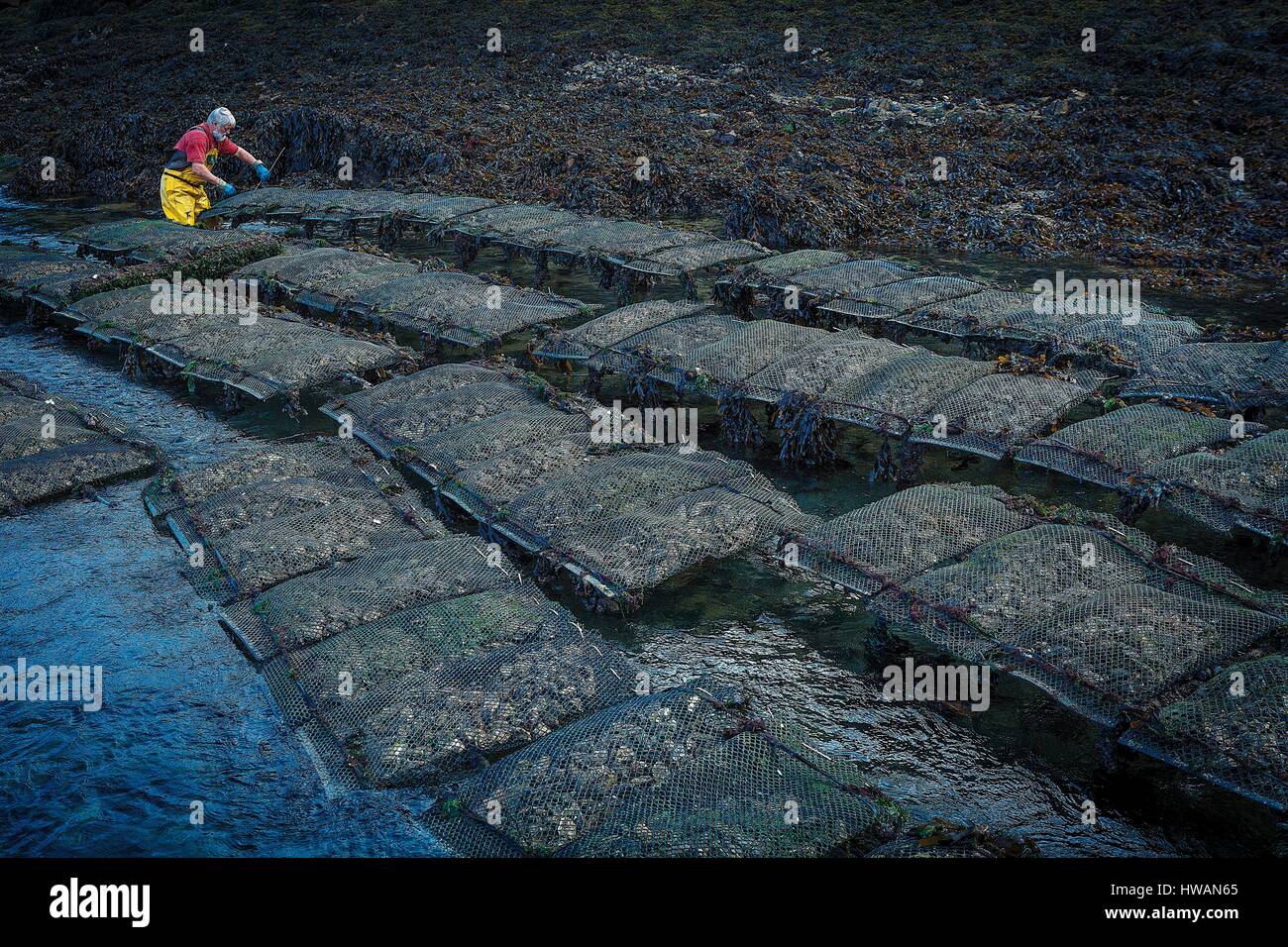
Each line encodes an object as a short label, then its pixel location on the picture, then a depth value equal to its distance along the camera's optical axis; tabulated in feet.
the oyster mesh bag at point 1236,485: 22.21
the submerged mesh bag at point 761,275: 39.40
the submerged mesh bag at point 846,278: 37.40
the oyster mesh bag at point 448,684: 17.44
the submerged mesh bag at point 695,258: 41.09
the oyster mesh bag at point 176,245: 45.88
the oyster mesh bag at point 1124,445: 24.47
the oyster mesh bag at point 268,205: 54.13
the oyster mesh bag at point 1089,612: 17.60
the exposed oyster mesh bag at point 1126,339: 30.73
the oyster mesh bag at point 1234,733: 15.43
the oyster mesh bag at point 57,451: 27.58
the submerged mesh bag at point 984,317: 33.17
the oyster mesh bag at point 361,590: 20.36
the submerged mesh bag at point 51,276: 42.45
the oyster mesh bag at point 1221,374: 27.84
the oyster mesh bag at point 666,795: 14.88
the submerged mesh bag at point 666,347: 32.45
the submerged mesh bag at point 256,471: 25.99
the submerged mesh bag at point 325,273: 41.34
